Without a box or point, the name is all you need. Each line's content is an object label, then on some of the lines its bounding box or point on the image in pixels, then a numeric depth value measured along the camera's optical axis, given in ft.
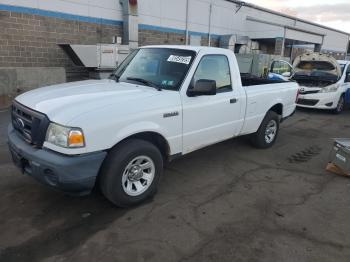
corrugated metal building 36.86
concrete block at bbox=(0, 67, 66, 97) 28.53
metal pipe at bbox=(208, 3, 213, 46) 63.41
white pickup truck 9.89
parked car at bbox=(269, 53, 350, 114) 32.60
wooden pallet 16.01
